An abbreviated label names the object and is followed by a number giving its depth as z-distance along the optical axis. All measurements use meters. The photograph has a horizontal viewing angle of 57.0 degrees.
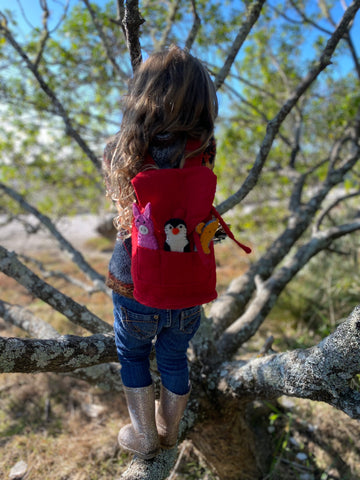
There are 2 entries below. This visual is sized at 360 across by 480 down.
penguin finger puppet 1.11
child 1.10
